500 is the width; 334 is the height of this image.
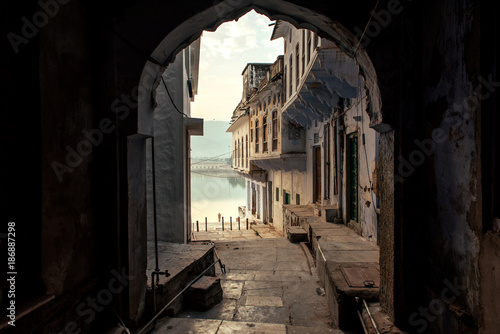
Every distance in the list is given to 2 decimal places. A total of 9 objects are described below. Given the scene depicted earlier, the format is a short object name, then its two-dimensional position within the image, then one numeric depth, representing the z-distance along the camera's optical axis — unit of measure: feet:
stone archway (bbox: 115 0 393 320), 10.32
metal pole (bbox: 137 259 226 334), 11.33
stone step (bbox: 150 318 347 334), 12.26
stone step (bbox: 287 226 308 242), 32.37
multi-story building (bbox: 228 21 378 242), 23.61
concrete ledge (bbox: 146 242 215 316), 13.25
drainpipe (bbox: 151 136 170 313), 12.46
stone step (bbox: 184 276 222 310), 15.79
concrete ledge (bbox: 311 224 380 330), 13.00
